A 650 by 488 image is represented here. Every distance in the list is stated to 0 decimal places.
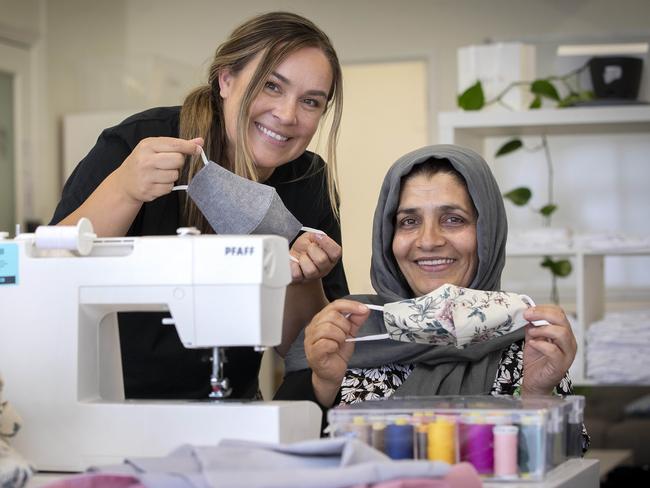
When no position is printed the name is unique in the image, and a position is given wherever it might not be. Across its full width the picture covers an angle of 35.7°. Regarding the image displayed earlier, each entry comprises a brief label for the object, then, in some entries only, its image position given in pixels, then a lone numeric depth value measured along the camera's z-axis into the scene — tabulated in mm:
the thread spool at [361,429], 1508
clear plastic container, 1464
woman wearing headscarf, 2072
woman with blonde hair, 2184
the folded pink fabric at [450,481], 1224
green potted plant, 3705
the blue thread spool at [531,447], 1469
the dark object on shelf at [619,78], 3760
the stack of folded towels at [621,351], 3637
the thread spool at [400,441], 1482
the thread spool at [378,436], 1495
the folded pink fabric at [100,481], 1271
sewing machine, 1549
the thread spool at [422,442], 1471
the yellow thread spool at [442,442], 1459
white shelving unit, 3674
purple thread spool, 1474
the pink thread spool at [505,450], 1460
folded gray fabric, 1238
